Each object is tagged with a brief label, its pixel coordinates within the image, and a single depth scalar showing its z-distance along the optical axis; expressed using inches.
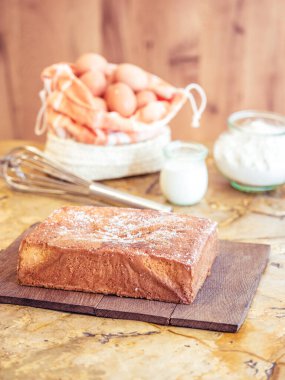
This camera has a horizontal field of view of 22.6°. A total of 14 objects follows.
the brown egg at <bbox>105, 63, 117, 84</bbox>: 64.1
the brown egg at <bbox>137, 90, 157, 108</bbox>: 63.2
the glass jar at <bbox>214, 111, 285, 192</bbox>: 59.9
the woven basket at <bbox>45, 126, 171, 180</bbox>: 63.0
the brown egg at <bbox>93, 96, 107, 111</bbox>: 62.0
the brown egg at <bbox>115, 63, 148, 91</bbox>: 62.7
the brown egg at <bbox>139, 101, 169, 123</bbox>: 62.7
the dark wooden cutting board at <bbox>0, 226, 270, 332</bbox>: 40.2
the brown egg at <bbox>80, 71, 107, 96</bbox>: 62.7
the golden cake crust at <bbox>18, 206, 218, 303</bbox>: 41.5
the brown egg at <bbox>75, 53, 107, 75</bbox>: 64.1
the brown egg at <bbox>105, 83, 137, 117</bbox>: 61.7
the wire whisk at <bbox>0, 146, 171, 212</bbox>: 57.7
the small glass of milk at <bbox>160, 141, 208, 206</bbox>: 58.6
